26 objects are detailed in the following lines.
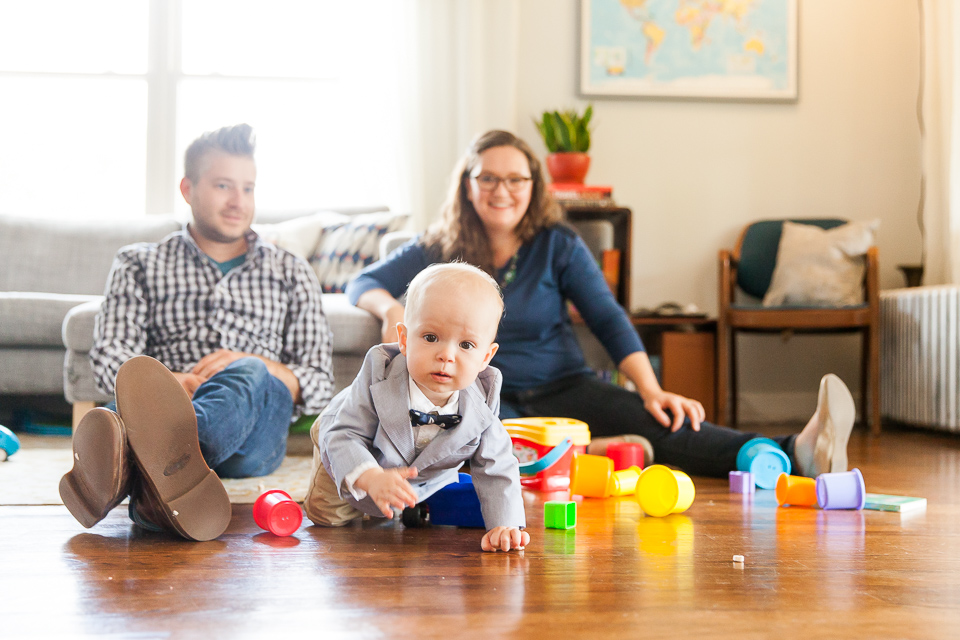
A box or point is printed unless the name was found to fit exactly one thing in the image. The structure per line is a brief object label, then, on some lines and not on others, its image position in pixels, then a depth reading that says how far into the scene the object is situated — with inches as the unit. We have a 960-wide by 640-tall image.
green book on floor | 57.9
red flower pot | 129.0
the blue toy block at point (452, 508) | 50.8
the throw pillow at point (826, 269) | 124.7
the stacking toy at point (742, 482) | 64.7
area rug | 58.4
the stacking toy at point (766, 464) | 67.2
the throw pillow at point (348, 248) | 112.3
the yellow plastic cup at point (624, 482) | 63.5
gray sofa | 83.4
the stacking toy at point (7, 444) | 75.0
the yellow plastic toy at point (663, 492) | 54.9
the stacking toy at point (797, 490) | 58.9
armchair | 116.9
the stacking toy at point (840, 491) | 58.1
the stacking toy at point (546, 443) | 63.7
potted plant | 129.4
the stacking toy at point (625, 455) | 69.7
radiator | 109.3
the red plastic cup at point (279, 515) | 46.9
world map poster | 140.2
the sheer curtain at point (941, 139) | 127.1
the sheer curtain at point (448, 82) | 138.1
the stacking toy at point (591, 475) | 62.6
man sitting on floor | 60.6
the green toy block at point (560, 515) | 50.4
